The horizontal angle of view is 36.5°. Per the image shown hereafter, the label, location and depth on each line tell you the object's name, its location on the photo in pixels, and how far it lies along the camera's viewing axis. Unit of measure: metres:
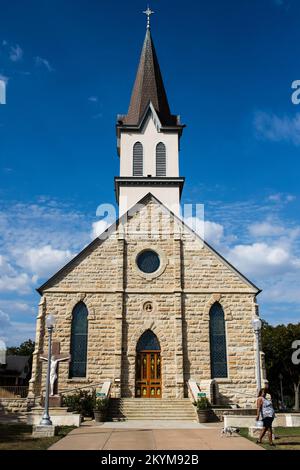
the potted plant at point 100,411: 18.83
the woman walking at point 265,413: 11.82
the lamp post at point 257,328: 15.32
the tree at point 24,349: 64.38
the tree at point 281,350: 45.69
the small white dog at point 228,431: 13.63
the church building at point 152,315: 23.02
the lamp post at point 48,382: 14.12
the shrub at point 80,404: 20.22
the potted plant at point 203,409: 18.91
